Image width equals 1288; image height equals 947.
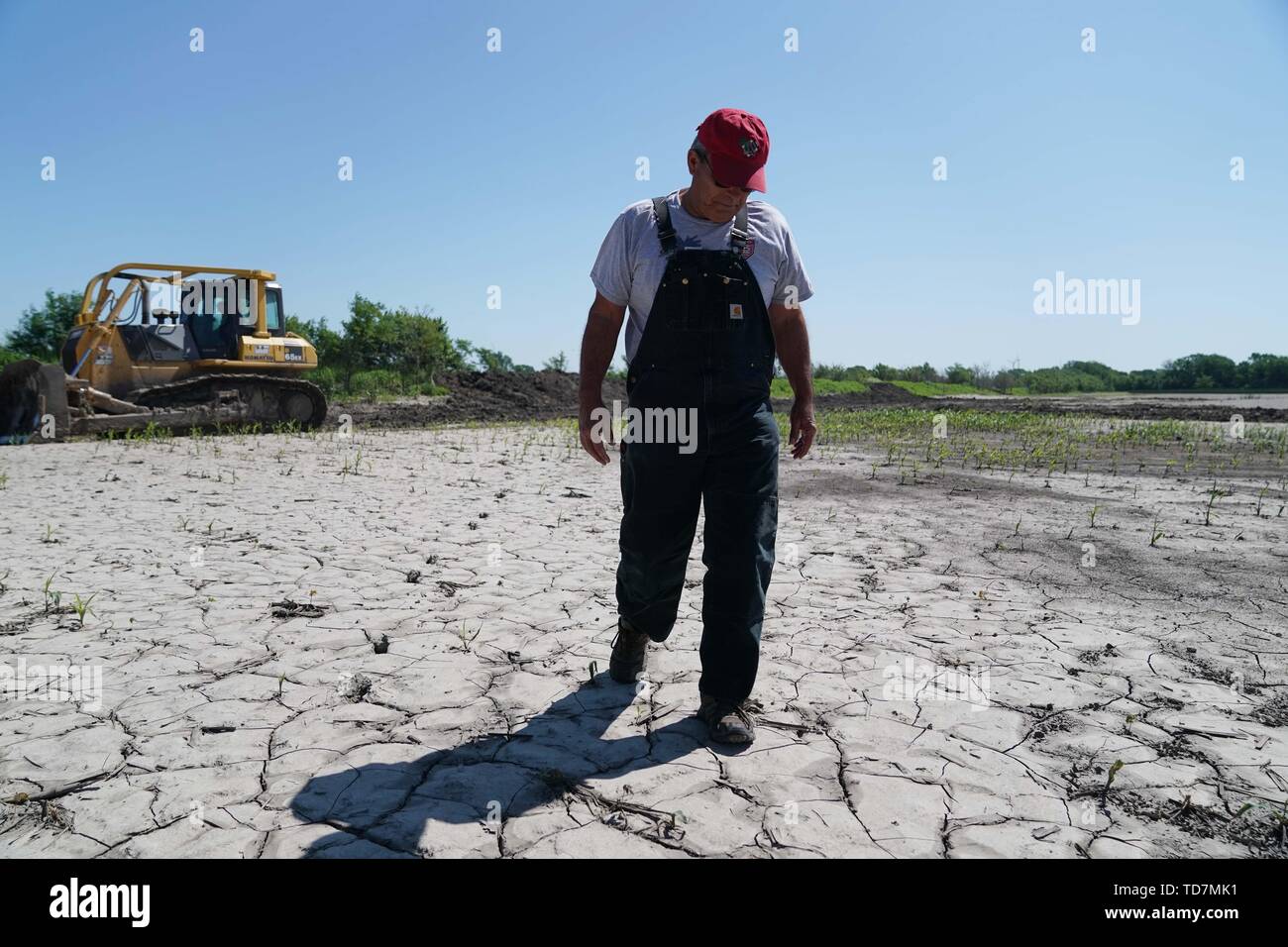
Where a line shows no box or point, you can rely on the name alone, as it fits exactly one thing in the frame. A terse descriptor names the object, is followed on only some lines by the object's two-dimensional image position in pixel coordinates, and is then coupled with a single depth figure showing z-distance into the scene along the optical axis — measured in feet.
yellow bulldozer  35.55
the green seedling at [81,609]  11.35
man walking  8.01
